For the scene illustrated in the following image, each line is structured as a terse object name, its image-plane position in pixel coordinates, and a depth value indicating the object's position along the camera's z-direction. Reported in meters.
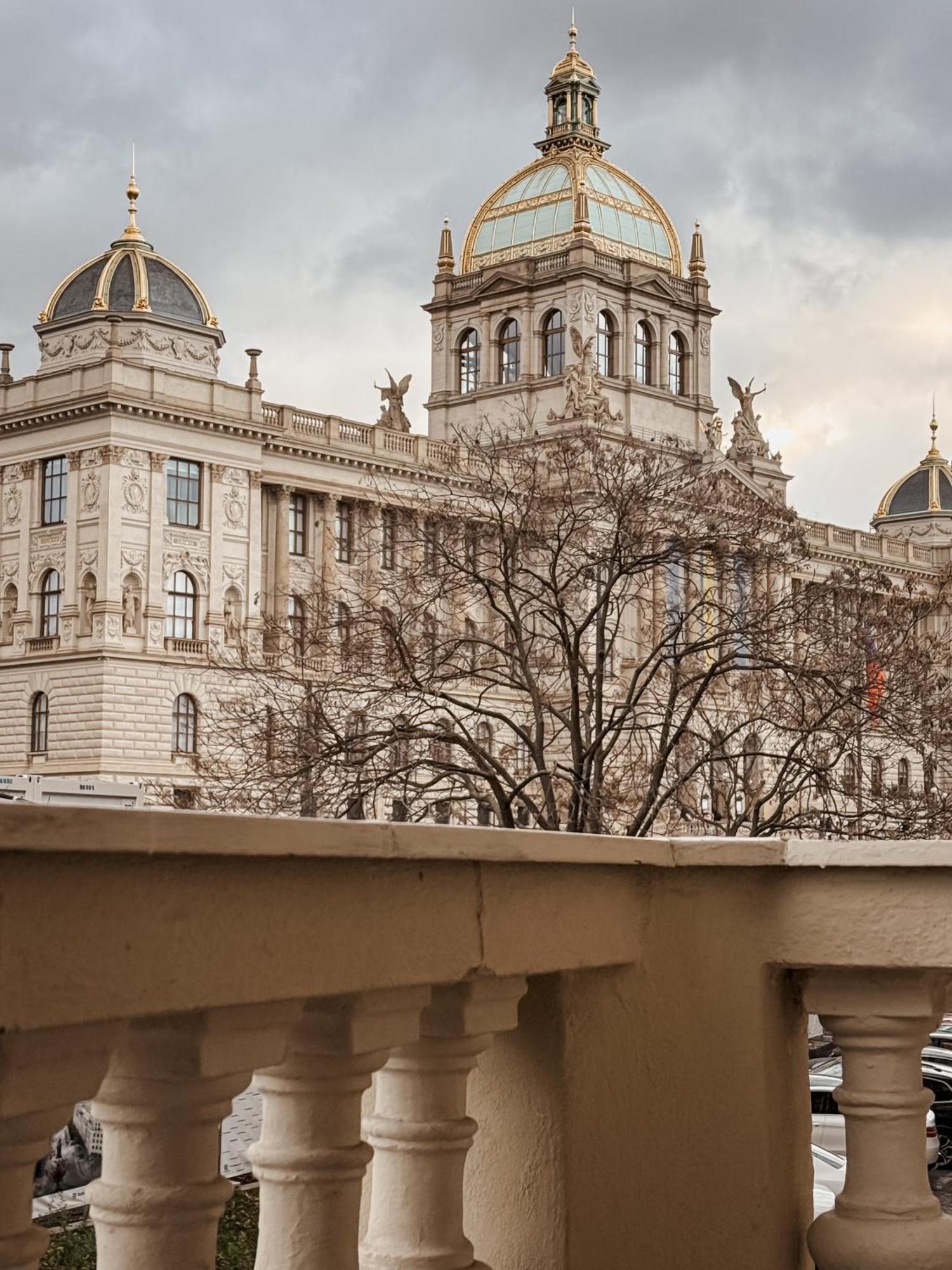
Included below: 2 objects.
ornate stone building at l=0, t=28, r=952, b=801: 63.12
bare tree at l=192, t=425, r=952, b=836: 26.61
